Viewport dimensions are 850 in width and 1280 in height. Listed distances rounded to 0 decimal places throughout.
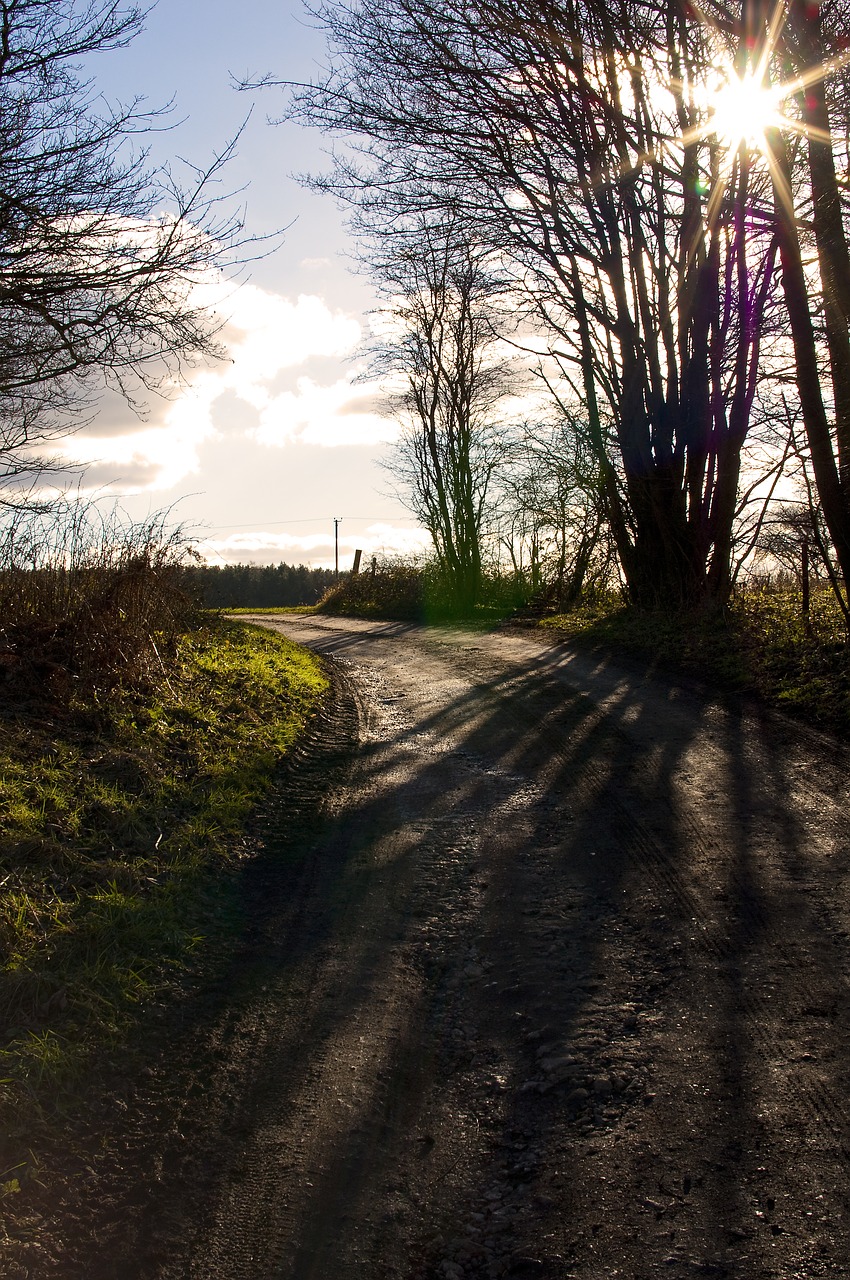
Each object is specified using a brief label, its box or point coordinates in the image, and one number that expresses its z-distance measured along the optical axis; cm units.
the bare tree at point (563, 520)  2012
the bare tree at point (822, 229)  956
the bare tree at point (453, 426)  2656
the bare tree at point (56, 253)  653
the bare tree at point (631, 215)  1138
